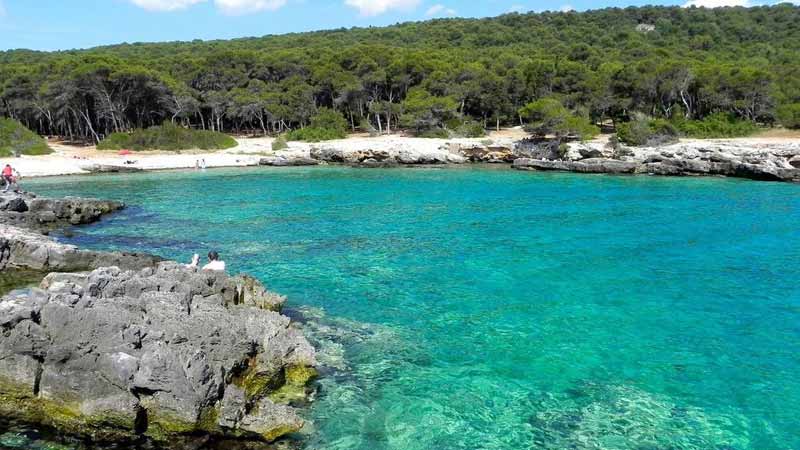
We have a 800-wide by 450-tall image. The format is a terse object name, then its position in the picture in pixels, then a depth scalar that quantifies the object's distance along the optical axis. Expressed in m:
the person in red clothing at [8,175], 37.53
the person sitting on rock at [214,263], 17.61
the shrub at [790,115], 59.08
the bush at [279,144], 65.56
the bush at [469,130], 70.25
